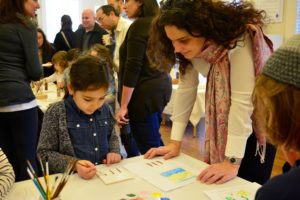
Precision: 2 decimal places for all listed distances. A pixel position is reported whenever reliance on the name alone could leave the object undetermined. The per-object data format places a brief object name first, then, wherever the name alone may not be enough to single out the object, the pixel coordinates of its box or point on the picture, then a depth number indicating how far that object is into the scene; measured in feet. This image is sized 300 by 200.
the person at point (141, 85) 6.88
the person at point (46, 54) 13.12
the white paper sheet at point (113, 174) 3.93
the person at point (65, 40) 16.02
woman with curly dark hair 3.99
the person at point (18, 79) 6.48
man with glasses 8.82
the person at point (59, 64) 10.47
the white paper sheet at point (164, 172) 3.85
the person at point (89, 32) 13.37
